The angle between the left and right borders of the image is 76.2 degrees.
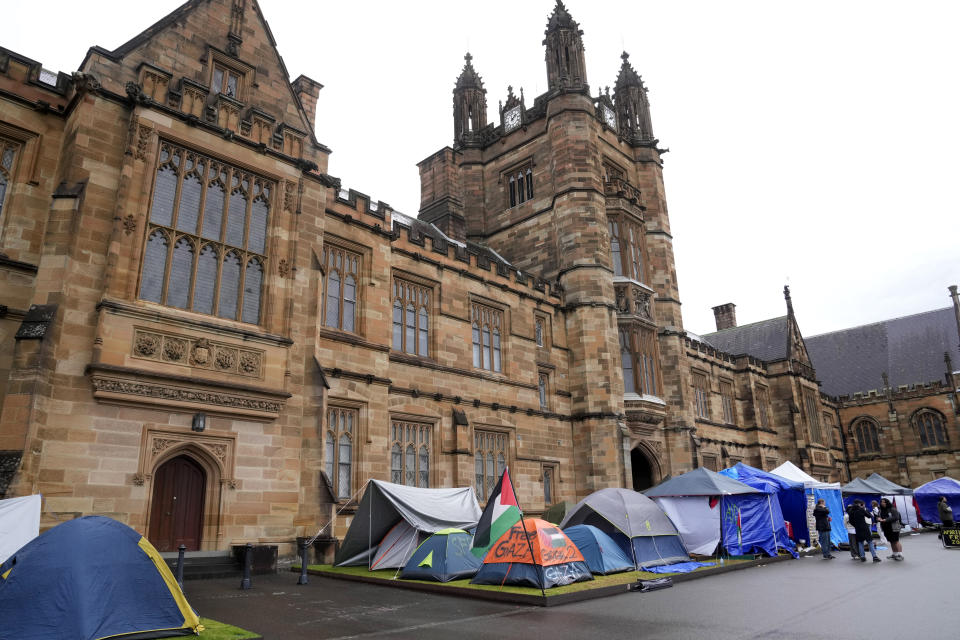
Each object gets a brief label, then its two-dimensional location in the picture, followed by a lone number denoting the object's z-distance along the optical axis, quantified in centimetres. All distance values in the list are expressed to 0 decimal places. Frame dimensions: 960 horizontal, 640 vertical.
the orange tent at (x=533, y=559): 1129
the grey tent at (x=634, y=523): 1479
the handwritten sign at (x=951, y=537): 1964
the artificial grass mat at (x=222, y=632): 733
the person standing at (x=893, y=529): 1641
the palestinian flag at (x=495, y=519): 1246
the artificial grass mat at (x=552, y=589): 1103
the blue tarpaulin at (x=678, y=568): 1409
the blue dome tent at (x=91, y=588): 679
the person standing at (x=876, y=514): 2263
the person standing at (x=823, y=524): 1742
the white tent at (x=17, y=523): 840
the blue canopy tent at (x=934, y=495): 2908
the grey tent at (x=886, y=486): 2850
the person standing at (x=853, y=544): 1697
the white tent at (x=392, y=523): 1377
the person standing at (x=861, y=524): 1620
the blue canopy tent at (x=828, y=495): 2017
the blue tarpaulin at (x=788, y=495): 1997
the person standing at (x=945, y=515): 2144
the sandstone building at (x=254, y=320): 1179
